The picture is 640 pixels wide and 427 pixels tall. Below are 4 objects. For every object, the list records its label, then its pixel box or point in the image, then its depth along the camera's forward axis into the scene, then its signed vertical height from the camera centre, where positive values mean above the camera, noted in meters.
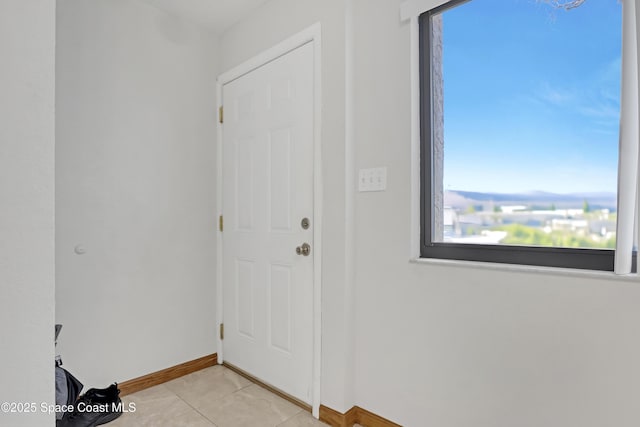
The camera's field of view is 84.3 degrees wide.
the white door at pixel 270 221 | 1.97 -0.07
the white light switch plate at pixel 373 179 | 1.69 +0.16
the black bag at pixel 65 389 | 1.41 -0.76
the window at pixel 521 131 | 1.21 +0.32
